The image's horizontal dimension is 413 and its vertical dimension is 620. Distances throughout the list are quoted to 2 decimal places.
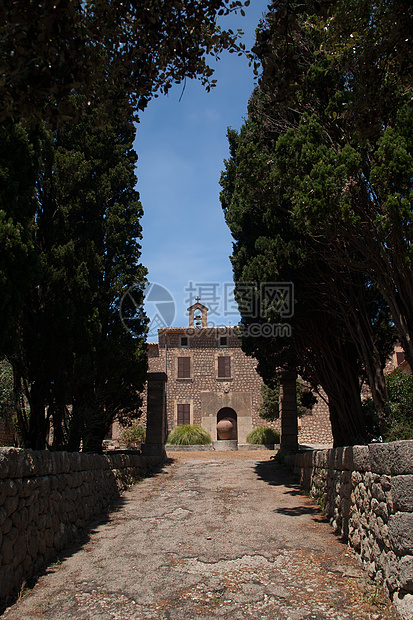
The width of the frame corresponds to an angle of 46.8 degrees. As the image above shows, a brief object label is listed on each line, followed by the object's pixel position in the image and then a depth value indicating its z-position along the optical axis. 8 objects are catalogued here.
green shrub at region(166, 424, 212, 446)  19.16
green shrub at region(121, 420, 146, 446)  18.95
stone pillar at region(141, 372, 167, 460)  13.35
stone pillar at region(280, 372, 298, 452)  13.28
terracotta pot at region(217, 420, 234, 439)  24.53
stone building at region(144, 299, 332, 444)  25.98
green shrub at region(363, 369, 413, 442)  5.96
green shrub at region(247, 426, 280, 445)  21.94
